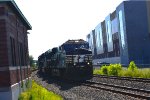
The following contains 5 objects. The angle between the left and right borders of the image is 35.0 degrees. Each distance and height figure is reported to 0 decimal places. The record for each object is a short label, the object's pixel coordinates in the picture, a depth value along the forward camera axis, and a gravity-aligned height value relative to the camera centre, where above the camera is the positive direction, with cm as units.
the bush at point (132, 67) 2386 -71
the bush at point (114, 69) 2492 -91
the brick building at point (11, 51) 1027 +60
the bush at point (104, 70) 2683 -106
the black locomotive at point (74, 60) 2011 +11
